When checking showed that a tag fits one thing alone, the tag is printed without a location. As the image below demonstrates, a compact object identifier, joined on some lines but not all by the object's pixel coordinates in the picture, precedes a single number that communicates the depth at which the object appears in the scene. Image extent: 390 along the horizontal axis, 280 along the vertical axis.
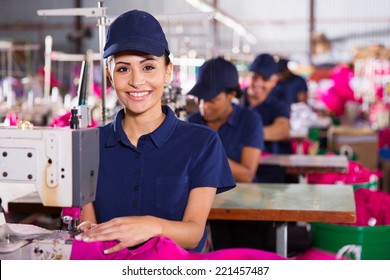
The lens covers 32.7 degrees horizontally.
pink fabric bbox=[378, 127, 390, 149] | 6.41
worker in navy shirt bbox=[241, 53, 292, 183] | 4.14
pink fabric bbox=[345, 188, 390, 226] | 2.73
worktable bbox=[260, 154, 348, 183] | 3.60
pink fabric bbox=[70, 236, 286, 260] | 1.39
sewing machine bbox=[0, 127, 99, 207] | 1.45
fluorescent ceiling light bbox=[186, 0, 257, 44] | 3.14
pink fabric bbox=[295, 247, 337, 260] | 1.41
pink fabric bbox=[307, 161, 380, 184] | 3.51
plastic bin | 2.59
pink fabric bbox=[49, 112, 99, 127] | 2.64
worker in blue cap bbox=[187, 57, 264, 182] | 2.88
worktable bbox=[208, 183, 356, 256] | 2.23
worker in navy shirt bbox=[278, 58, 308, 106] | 6.02
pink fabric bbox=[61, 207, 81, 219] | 1.69
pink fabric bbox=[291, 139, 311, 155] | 5.04
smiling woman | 1.66
